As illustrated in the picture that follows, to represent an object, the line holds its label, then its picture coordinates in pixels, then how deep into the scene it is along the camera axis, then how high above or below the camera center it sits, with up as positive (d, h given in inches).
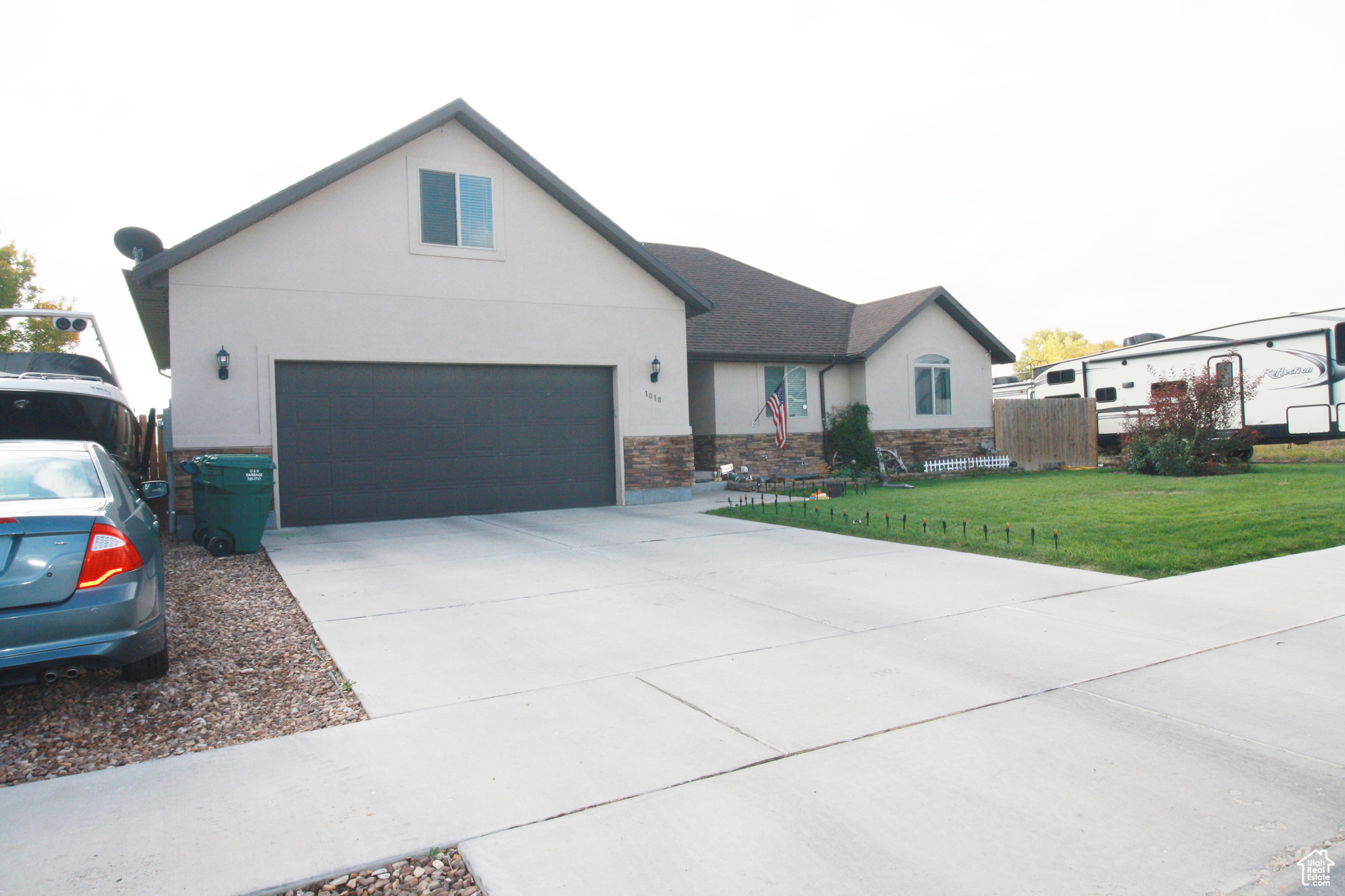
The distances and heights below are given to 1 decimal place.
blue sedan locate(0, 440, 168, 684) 161.5 -22.4
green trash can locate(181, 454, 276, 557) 382.0 -14.4
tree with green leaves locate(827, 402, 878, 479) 778.2 +3.1
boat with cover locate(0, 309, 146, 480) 346.9 +31.3
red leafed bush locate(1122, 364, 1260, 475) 699.4 +0.8
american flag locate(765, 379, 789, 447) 687.1 +28.0
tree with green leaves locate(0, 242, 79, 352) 1216.8 +237.3
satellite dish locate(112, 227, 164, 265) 528.4 +150.3
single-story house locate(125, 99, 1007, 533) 470.9 +77.8
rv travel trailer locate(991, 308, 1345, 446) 737.0 +60.1
